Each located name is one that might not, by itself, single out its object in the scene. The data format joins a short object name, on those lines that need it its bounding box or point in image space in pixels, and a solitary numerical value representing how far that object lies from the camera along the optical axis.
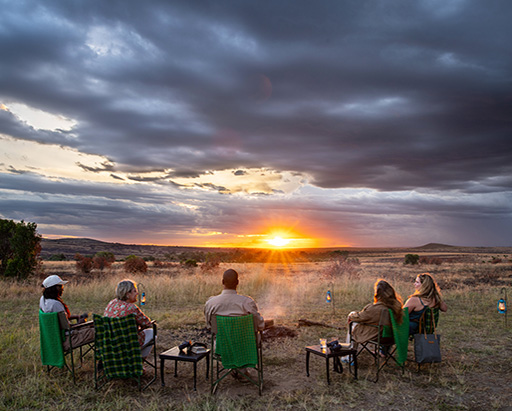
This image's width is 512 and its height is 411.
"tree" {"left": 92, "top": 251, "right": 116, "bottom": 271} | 30.78
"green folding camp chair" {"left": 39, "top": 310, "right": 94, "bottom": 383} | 5.71
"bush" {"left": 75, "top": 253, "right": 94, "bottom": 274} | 27.06
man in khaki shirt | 5.42
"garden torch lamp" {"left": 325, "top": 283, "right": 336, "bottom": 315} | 10.53
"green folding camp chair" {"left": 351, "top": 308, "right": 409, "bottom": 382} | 5.91
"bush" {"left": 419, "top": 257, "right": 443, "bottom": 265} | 41.21
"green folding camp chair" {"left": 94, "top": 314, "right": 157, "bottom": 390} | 5.25
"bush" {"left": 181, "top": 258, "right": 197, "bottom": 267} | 36.14
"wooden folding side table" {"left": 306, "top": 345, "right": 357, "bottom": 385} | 5.63
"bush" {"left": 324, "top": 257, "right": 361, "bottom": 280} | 22.40
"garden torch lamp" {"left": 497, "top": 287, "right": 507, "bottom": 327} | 8.94
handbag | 6.18
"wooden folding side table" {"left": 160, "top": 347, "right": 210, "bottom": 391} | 5.41
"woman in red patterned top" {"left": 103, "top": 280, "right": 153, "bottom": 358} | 5.40
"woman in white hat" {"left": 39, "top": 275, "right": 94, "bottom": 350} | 5.78
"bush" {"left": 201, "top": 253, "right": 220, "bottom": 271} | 26.45
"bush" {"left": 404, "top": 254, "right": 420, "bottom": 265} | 42.78
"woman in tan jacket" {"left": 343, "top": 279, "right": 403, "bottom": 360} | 5.97
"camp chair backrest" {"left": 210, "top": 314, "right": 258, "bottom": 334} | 5.41
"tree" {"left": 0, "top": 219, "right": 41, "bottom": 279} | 17.03
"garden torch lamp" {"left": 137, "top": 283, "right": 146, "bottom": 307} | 11.14
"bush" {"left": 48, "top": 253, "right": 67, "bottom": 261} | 54.38
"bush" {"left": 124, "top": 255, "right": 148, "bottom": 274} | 25.09
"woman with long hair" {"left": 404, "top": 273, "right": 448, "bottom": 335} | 6.46
